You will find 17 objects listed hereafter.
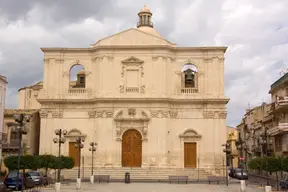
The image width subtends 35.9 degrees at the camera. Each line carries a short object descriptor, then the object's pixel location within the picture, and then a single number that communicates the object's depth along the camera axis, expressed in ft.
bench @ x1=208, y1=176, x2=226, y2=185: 112.27
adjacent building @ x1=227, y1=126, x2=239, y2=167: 255.09
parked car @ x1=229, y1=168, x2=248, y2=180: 146.86
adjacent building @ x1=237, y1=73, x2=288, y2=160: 134.21
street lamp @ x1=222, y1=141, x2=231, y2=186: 107.86
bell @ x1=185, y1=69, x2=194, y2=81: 139.85
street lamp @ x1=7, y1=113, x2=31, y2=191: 63.89
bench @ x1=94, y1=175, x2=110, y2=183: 113.19
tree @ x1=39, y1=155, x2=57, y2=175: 104.17
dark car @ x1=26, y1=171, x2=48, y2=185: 94.41
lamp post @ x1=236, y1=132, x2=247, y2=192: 88.50
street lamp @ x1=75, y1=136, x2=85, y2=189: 92.12
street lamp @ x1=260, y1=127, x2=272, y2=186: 95.66
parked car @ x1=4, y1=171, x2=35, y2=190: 85.15
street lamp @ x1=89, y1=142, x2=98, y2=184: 109.19
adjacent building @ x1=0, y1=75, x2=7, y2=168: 121.80
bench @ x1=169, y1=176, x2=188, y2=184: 112.68
